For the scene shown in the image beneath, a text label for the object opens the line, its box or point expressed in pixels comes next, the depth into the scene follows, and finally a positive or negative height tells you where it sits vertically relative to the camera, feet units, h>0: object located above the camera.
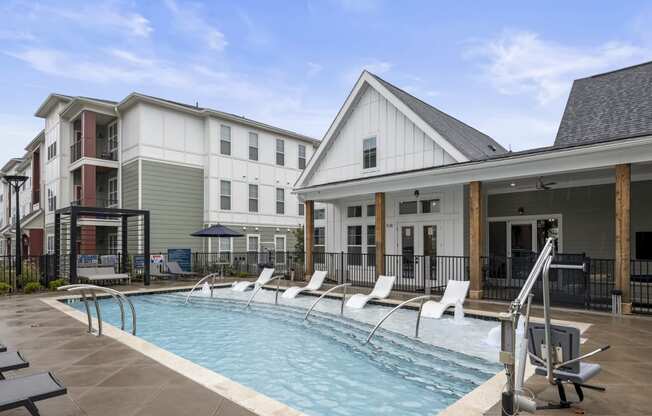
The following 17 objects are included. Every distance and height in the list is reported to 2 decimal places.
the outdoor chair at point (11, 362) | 12.39 -4.37
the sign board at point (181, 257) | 65.41 -5.86
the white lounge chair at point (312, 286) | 39.09 -6.38
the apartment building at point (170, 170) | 64.59 +8.69
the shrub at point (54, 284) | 42.60 -6.49
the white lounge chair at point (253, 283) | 42.39 -6.56
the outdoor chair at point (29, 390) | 9.84 -4.29
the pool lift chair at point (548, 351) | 11.58 -4.16
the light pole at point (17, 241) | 42.85 -2.12
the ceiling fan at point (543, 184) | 40.55 +3.57
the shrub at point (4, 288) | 39.96 -6.53
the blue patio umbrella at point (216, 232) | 56.39 -1.63
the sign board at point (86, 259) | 52.54 -4.89
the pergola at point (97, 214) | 44.52 -1.26
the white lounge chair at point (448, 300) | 27.32 -5.71
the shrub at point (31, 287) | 41.19 -6.65
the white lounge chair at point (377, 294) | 33.68 -6.17
